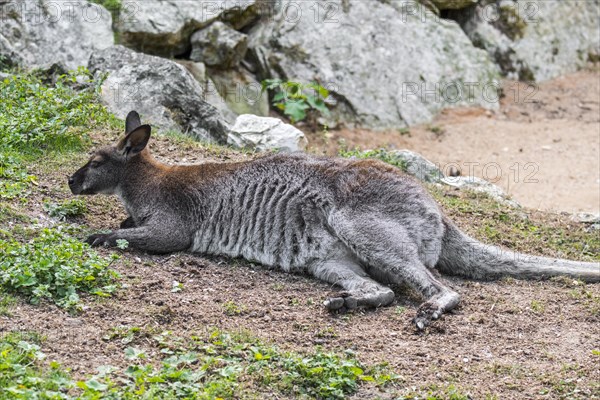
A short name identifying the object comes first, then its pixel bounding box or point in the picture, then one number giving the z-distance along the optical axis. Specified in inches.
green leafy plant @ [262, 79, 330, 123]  539.8
